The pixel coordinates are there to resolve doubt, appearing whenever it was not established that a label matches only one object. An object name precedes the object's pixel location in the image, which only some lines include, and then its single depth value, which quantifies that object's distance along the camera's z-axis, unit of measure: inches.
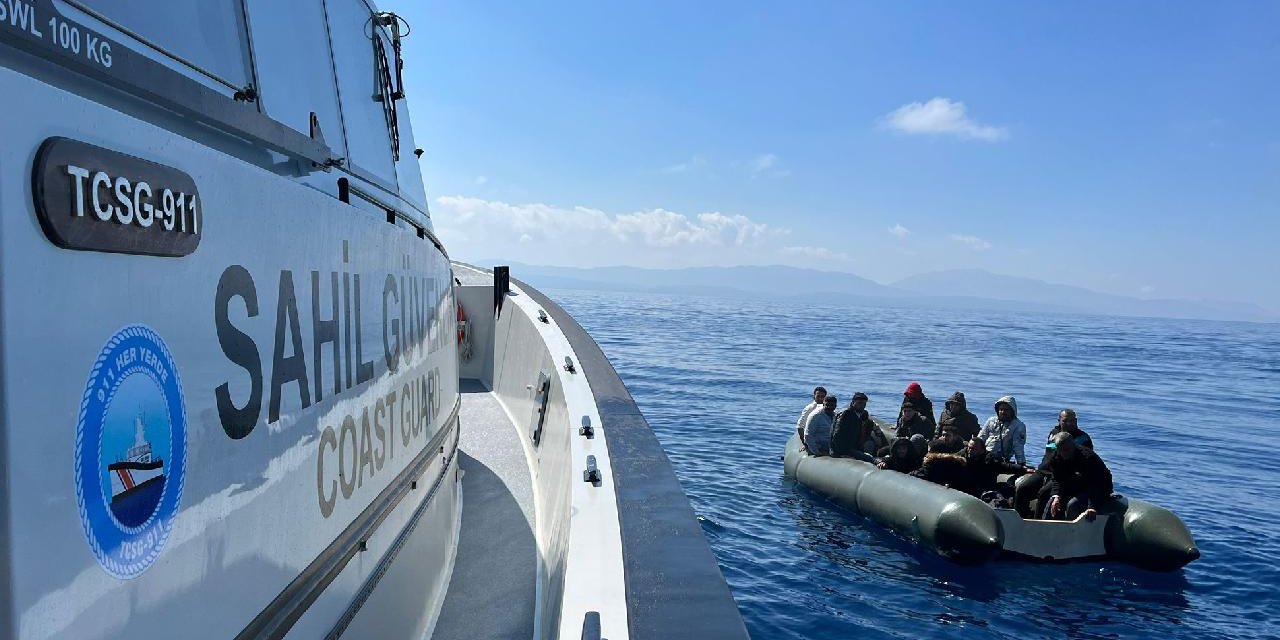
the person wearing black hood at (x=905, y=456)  494.3
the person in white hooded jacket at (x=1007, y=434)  466.6
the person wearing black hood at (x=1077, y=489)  422.0
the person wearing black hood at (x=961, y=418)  495.2
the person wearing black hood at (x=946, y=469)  456.4
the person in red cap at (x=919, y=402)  523.5
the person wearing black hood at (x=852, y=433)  543.2
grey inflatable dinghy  409.1
